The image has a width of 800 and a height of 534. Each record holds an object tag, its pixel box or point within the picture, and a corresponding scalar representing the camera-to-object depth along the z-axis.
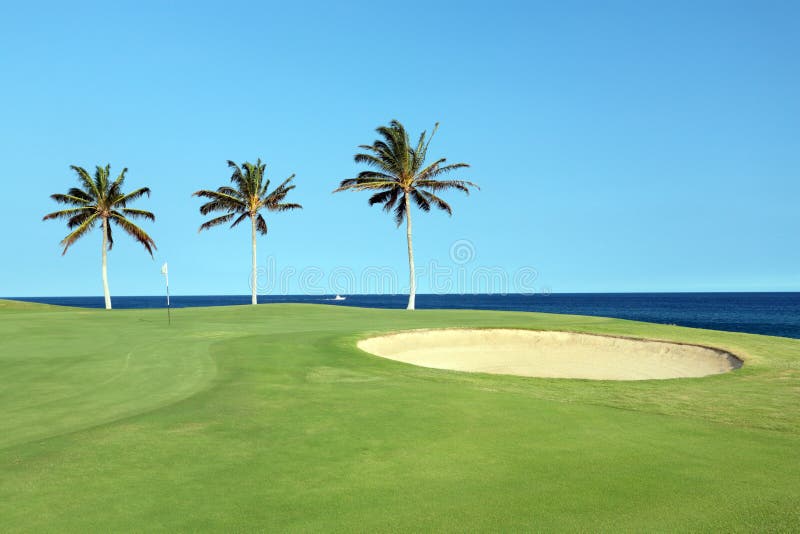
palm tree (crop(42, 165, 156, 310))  53.50
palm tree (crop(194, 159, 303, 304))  55.88
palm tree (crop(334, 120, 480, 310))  50.16
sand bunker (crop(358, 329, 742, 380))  19.48
